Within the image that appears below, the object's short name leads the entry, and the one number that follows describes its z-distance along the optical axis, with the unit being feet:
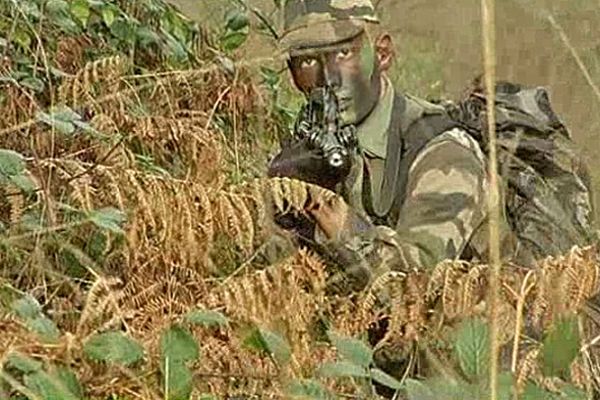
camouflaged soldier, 26.22
